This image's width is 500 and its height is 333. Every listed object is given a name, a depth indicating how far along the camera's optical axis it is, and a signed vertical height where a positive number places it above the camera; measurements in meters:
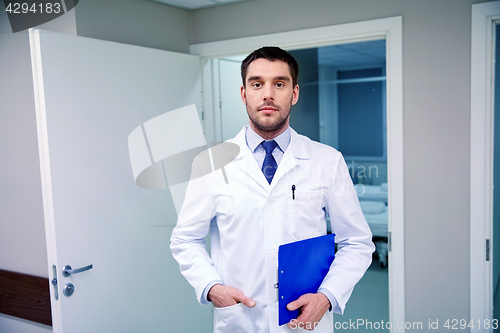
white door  1.72 -0.21
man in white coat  1.35 -0.27
